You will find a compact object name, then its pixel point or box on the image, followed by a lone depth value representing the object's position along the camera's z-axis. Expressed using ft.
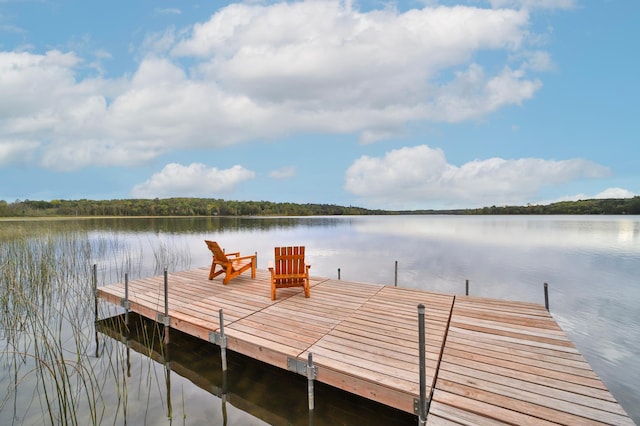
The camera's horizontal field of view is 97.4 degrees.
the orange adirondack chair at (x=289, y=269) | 17.38
